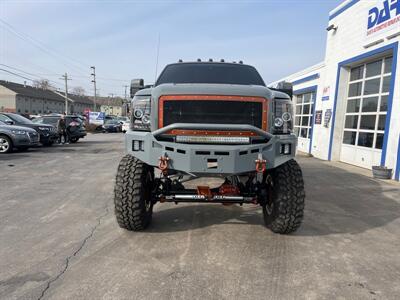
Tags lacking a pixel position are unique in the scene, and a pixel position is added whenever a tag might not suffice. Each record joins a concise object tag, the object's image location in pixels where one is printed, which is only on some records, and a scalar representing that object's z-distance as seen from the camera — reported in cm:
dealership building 908
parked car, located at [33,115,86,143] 1741
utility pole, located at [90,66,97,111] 6091
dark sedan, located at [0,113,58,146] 1332
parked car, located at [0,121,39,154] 1170
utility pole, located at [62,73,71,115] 6044
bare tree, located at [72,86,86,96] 12356
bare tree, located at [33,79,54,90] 9713
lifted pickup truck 339
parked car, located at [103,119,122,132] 3372
